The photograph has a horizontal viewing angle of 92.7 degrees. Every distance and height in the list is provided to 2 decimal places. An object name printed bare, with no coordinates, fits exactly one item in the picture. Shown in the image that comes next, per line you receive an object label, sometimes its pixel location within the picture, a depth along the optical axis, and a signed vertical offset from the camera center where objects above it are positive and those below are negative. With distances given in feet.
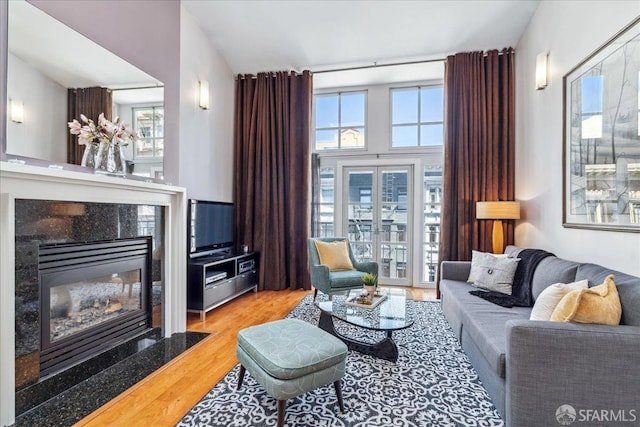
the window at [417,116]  15.23 +4.93
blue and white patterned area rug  5.62 -3.79
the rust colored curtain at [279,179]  14.92 +1.66
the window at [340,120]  16.06 +4.95
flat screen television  11.45 -0.61
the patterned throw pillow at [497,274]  9.36 -1.88
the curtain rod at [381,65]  13.78 +6.91
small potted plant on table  8.94 -2.11
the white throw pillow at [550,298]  5.90 -1.66
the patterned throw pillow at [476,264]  10.32 -1.73
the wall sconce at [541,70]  10.15 +4.85
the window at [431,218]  15.07 -0.20
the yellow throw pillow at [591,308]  5.13 -1.58
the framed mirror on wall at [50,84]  5.93 +2.93
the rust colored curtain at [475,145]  12.92 +2.97
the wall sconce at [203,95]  12.35 +4.77
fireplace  6.50 -2.17
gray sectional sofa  4.72 -2.45
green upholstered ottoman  5.30 -2.68
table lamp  11.50 +0.05
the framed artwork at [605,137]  6.38 +1.87
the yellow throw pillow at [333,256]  12.75 -1.80
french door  15.49 -0.13
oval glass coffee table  7.46 -2.66
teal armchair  11.60 -2.41
